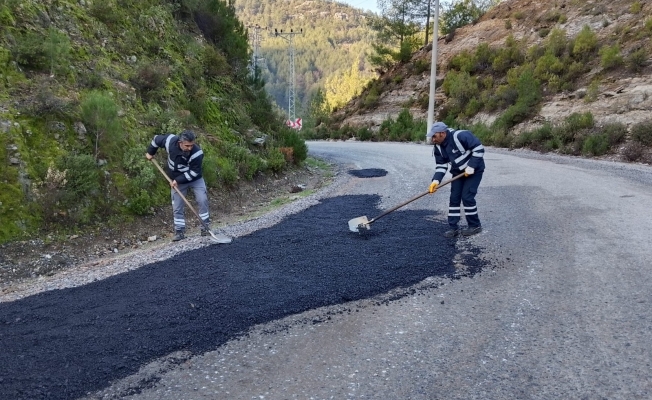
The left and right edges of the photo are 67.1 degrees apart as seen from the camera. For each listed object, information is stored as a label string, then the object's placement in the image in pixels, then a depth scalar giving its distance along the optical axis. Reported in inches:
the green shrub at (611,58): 725.1
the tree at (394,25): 1438.2
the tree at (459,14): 1422.2
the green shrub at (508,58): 975.0
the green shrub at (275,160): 486.3
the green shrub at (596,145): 552.7
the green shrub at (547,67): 818.8
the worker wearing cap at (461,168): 252.2
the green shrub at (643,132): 520.6
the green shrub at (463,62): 1069.1
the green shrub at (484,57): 1040.2
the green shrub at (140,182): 326.0
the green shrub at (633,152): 505.7
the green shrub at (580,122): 617.6
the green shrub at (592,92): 692.7
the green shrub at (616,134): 555.2
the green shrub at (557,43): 868.4
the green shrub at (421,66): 1239.5
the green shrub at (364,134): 1094.4
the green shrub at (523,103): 773.9
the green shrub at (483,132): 771.0
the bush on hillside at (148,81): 421.1
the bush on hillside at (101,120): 326.2
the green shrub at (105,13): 436.1
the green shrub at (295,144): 550.0
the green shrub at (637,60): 685.3
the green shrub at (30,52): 333.1
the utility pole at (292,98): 1833.2
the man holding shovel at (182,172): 286.8
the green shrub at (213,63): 530.9
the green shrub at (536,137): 656.4
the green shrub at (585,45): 814.5
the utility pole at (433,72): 851.1
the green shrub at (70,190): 284.5
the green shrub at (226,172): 403.9
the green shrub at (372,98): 1266.0
